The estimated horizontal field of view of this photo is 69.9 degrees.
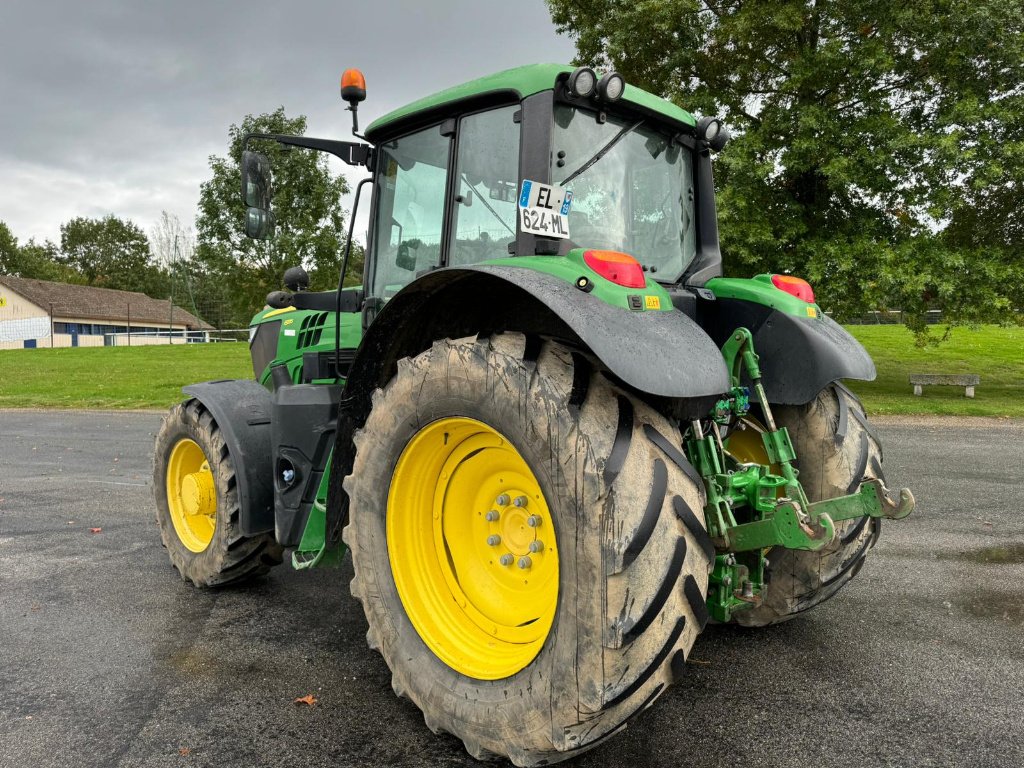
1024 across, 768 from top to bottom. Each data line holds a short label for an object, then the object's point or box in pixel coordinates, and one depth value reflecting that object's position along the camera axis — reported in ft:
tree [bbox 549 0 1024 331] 40.40
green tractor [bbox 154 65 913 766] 6.82
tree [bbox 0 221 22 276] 237.45
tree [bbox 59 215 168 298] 268.00
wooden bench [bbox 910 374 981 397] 46.62
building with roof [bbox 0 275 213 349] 179.73
